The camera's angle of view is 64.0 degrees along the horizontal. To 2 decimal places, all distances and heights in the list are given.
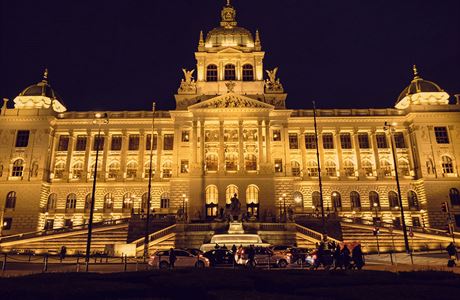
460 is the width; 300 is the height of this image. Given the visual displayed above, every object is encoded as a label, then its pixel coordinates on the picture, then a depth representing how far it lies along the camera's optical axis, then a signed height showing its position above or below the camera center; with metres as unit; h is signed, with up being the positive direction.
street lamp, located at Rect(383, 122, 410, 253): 32.28 -0.92
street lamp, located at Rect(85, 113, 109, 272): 24.40 -0.12
